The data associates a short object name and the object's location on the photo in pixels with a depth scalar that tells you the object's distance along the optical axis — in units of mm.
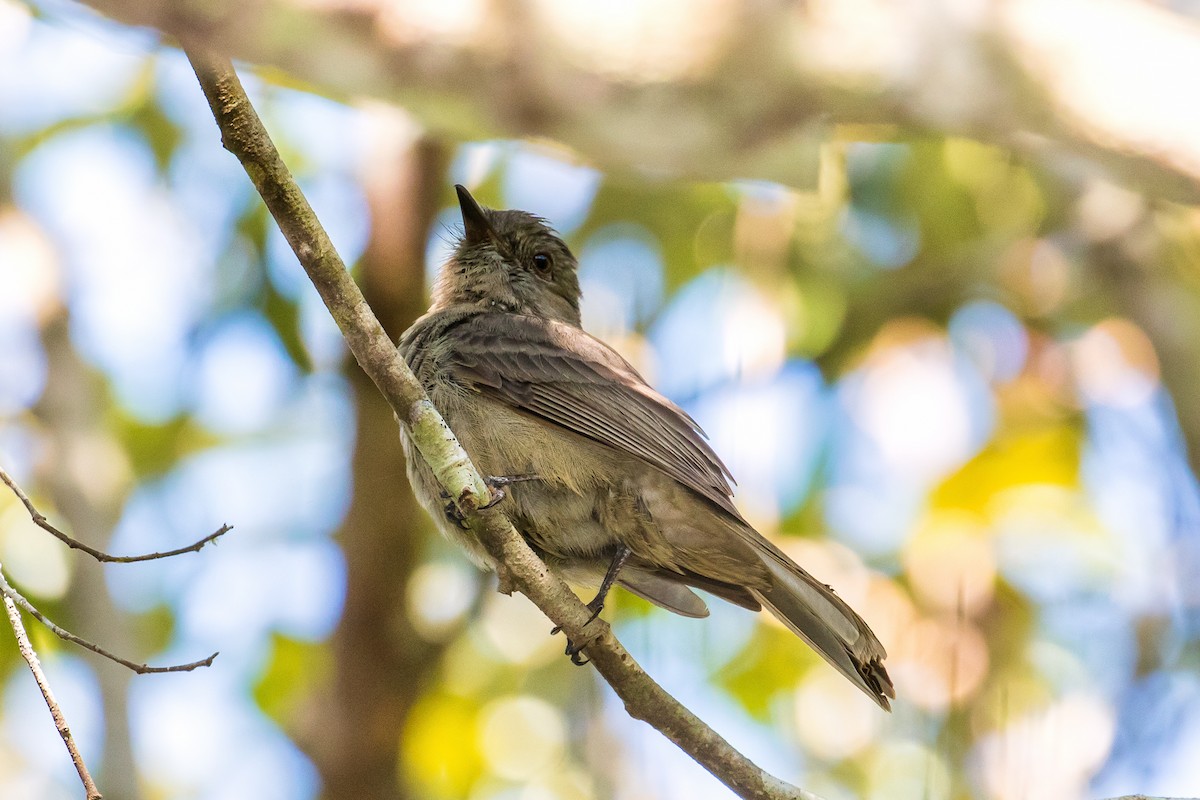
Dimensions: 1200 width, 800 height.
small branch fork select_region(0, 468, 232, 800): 6312
